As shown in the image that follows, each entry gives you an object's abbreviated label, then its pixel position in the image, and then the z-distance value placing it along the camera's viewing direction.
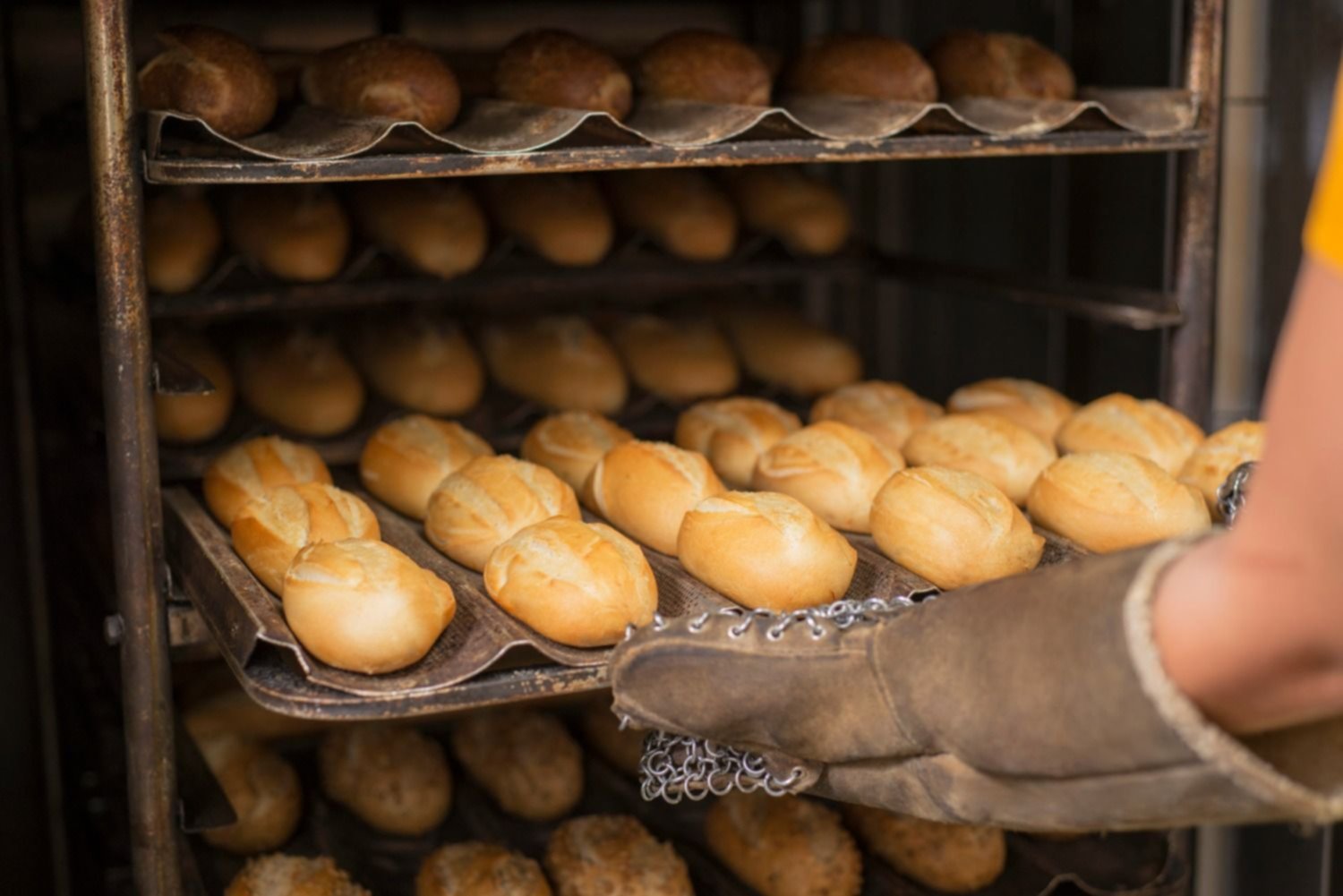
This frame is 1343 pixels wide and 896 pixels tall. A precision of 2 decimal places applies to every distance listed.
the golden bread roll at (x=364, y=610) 1.56
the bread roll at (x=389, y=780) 2.29
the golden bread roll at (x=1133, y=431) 2.17
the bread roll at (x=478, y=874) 2.05
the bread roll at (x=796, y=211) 2.67
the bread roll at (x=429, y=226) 2.38
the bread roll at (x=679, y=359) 2.62
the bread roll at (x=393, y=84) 2.01
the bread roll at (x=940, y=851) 2.22
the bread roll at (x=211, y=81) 1.92
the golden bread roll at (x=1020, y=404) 2.36
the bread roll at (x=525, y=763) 2.35
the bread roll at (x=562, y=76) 2.12
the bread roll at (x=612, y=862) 2.09
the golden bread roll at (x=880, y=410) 2.36
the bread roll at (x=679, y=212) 2.58
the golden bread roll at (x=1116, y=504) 1.90
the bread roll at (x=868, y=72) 2.25
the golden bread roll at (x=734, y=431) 2.23
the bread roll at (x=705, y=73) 2.21
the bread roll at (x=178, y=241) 2.21
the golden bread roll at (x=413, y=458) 2.10
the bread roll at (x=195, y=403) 2.27
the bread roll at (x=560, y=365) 2.52
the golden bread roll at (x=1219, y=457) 2.04
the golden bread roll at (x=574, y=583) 1.65
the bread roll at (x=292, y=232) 2.33
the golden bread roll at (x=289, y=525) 1.79
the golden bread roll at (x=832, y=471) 2.04
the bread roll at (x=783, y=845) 2.17
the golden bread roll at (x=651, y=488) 1.97
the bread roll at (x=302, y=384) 2.37
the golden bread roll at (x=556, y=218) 2.49
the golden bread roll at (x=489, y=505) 1.90
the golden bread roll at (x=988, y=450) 2.12
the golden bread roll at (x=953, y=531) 1.82
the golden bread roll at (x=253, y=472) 2.01
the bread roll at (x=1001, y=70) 2.30
